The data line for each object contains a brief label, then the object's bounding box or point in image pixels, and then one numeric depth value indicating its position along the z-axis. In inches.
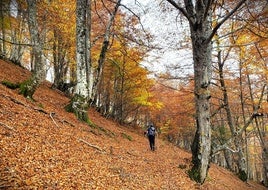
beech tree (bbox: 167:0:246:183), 324.5
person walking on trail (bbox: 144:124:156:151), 652.1
